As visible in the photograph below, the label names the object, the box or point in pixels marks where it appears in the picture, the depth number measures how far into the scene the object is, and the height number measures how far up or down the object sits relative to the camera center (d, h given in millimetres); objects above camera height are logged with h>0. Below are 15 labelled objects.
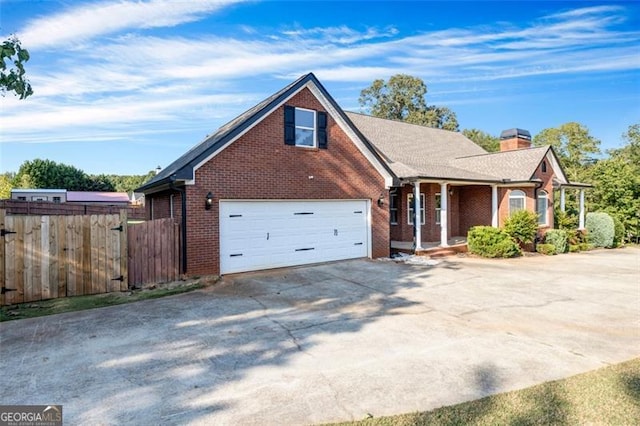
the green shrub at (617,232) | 20062 -1499
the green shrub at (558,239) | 16844 -1563
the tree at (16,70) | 4746 +1979
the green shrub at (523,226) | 15367 -861
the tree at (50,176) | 52062 +5158
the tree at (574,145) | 40344 +7154
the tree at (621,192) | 21922 +895
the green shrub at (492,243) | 14703 -1547
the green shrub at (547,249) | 16391 -1979
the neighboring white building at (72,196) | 40469 +1671
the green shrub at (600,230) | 19750 -1335
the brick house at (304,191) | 9961 +610
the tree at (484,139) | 47188 +9565
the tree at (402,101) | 42688 +13115
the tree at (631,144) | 36219 +6478
